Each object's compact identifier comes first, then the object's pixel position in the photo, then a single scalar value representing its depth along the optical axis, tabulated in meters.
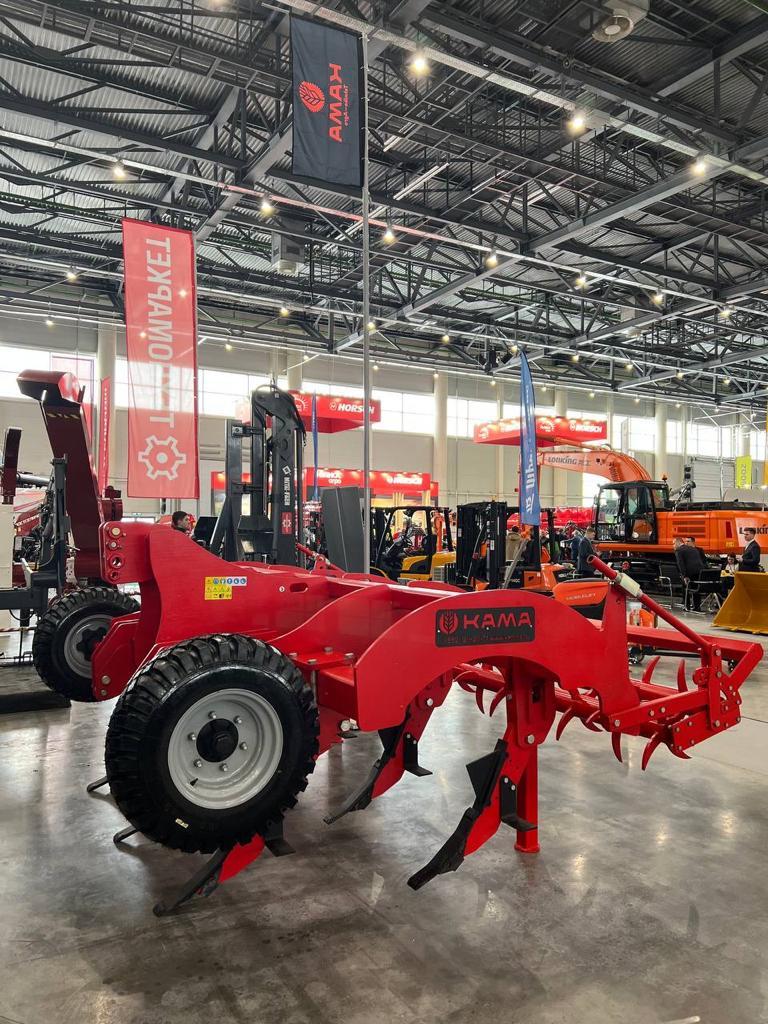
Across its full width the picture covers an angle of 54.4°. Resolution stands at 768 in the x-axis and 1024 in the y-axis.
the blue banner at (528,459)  10.52
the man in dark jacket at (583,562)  11.40
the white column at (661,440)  35.88
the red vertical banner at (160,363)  8.07
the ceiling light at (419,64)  9.12
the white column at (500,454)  31.98
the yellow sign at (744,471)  28.80
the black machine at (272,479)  8.58
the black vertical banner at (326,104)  5.96
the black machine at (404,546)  13.80
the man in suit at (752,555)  13.02
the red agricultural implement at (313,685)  2.69
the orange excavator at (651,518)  15.05
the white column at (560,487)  34.16
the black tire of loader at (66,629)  5.20
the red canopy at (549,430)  20.83
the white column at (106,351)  23.08
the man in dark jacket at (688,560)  13.40
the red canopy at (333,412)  19.38
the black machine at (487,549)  11.78
